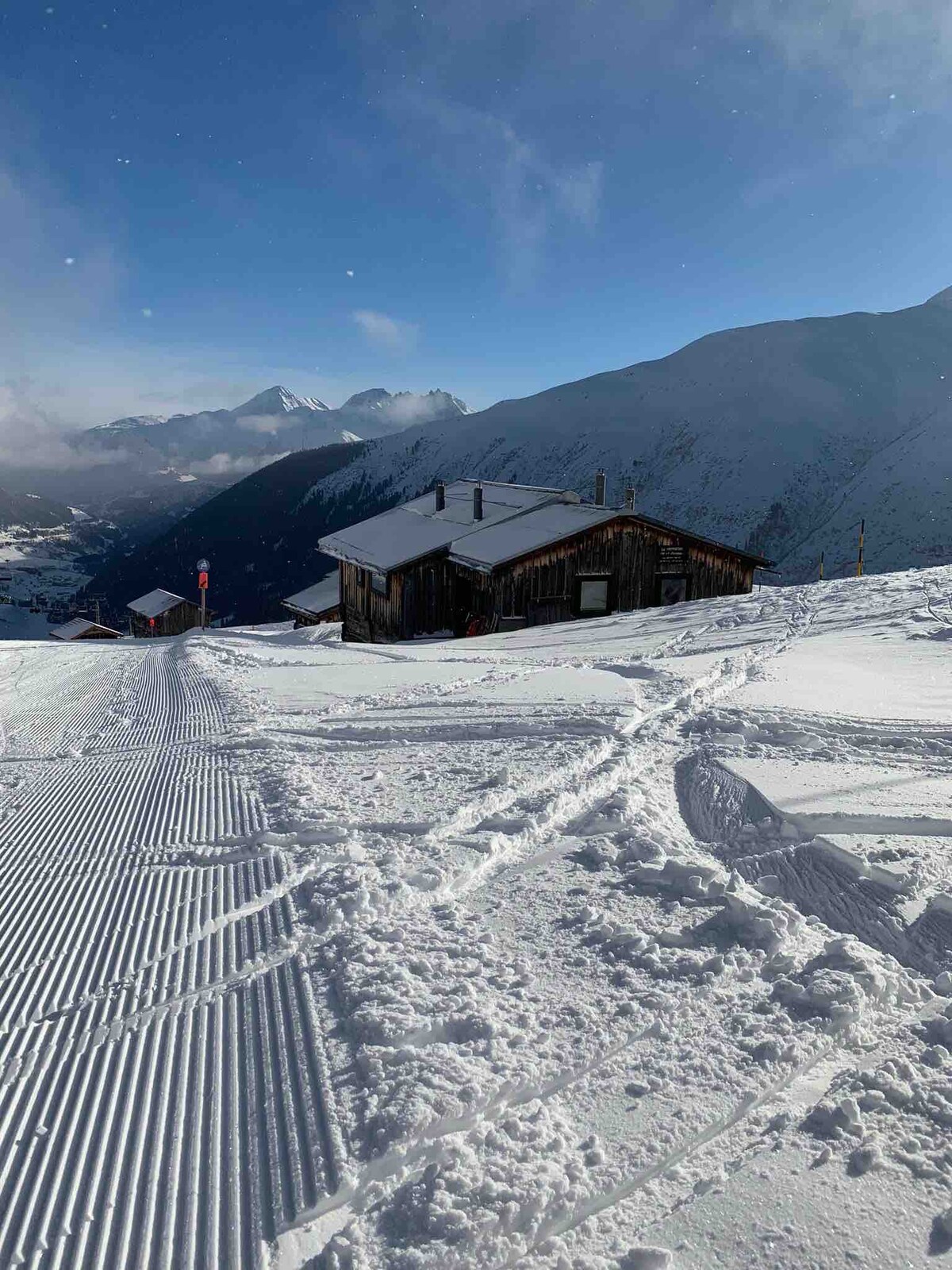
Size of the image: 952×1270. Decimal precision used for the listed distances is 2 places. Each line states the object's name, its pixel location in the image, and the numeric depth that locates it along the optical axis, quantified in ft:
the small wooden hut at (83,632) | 171.63
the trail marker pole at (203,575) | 83.62
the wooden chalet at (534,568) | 70.69
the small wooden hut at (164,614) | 169.89
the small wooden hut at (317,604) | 122.62
